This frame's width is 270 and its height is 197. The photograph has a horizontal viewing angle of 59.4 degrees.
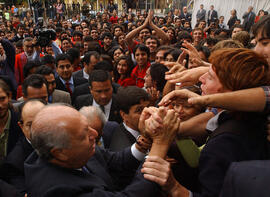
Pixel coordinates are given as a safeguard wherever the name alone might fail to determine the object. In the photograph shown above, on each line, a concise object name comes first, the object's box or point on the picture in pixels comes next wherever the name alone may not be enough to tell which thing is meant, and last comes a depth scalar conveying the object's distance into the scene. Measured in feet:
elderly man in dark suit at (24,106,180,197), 4.03
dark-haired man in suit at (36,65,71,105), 11.65
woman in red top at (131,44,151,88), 14.85
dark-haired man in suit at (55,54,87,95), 13.64
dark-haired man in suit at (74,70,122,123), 10.78
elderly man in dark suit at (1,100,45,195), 6.39
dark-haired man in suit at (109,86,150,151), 7.11
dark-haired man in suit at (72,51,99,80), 15.12
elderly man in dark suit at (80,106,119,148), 7.15
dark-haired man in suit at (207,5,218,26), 45.91
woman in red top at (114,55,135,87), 15.12
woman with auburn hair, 3.69
